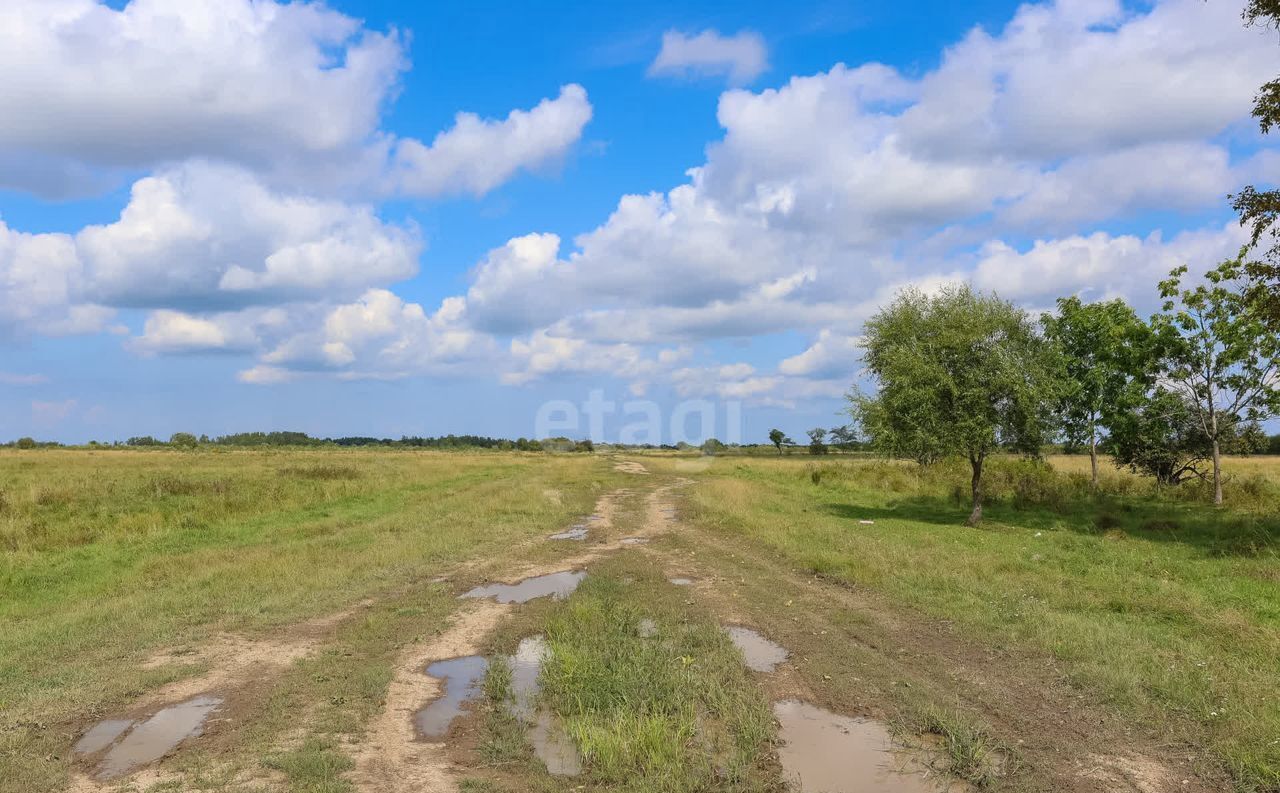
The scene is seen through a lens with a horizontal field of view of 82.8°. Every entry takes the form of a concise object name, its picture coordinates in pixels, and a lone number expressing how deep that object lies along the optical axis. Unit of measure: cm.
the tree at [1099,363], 2986
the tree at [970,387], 2333
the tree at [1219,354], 2686
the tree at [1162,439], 2931
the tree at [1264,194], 1537
